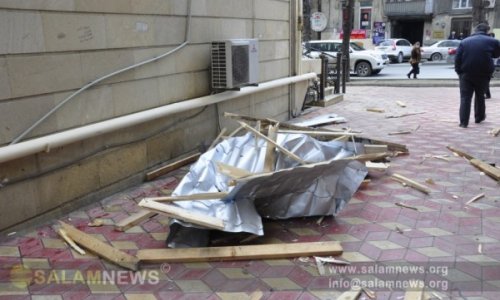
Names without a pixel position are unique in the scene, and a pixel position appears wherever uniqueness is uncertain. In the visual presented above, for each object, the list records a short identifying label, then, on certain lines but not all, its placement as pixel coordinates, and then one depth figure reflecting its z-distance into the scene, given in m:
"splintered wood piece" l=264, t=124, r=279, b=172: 4.14
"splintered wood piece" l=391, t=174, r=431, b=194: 4.74
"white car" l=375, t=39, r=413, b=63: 29.06
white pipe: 3.46
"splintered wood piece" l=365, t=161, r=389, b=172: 5.32
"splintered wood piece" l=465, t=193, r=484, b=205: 4.45
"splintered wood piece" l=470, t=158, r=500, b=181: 5.15
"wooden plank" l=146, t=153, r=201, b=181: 5.07
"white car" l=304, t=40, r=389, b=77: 21.12
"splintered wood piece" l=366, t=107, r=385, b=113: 9.78
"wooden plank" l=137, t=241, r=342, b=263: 3.29
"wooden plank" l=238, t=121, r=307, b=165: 4.15
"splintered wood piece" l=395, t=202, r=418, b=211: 4.31
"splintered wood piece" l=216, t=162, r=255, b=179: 3.92
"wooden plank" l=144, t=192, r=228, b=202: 3.57
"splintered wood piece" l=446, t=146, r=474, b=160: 5.95
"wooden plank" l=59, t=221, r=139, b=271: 3.21
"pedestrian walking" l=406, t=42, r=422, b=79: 17.95
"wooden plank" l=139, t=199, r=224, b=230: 3.31
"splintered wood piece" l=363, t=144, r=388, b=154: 5.62
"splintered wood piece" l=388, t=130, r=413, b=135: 7.53
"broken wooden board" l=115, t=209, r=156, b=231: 3.87
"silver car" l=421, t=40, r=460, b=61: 29.20
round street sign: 18.09
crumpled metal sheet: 3.53
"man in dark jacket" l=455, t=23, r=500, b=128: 7.69
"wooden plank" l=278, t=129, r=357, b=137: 5.43
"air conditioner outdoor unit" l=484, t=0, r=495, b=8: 34.86
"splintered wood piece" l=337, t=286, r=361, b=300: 2.84
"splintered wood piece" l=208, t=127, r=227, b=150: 5.38
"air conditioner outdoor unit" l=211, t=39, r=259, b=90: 5.69
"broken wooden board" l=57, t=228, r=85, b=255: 3.47
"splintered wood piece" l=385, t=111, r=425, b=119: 9.10
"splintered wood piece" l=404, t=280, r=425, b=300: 2.83
